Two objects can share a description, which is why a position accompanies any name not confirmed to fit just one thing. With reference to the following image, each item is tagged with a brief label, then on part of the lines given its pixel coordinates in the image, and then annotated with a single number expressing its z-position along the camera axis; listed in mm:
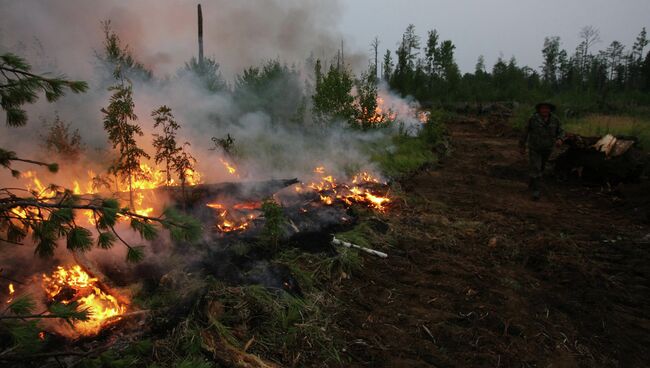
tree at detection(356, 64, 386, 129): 12727
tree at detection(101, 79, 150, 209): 5609
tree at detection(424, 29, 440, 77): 41000
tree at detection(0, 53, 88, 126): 2094
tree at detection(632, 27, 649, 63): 48844
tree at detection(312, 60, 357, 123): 11336
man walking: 8297
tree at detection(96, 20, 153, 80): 6203
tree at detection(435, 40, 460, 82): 38812
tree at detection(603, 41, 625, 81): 50188
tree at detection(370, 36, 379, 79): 51188
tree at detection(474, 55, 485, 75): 48516
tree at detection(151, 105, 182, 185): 5967
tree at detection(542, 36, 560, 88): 47625
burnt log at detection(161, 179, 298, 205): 6220
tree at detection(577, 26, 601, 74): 44750
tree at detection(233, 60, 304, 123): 13070
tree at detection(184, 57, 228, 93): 11941
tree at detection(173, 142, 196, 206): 5973
